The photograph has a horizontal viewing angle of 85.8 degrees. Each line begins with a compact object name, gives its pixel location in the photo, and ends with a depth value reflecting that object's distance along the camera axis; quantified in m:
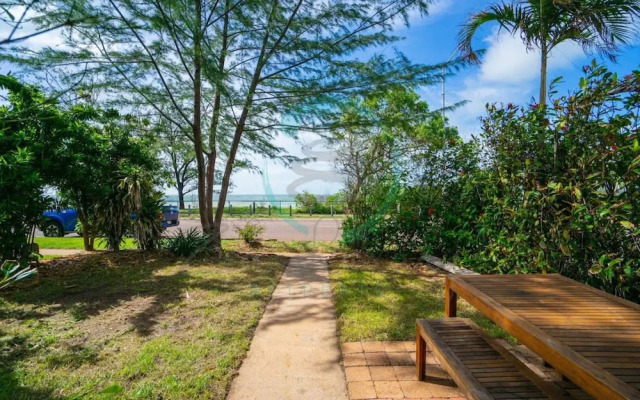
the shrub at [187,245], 6.94
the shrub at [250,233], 9.12
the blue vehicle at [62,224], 11.14
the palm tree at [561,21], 5.38
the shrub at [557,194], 2.95
